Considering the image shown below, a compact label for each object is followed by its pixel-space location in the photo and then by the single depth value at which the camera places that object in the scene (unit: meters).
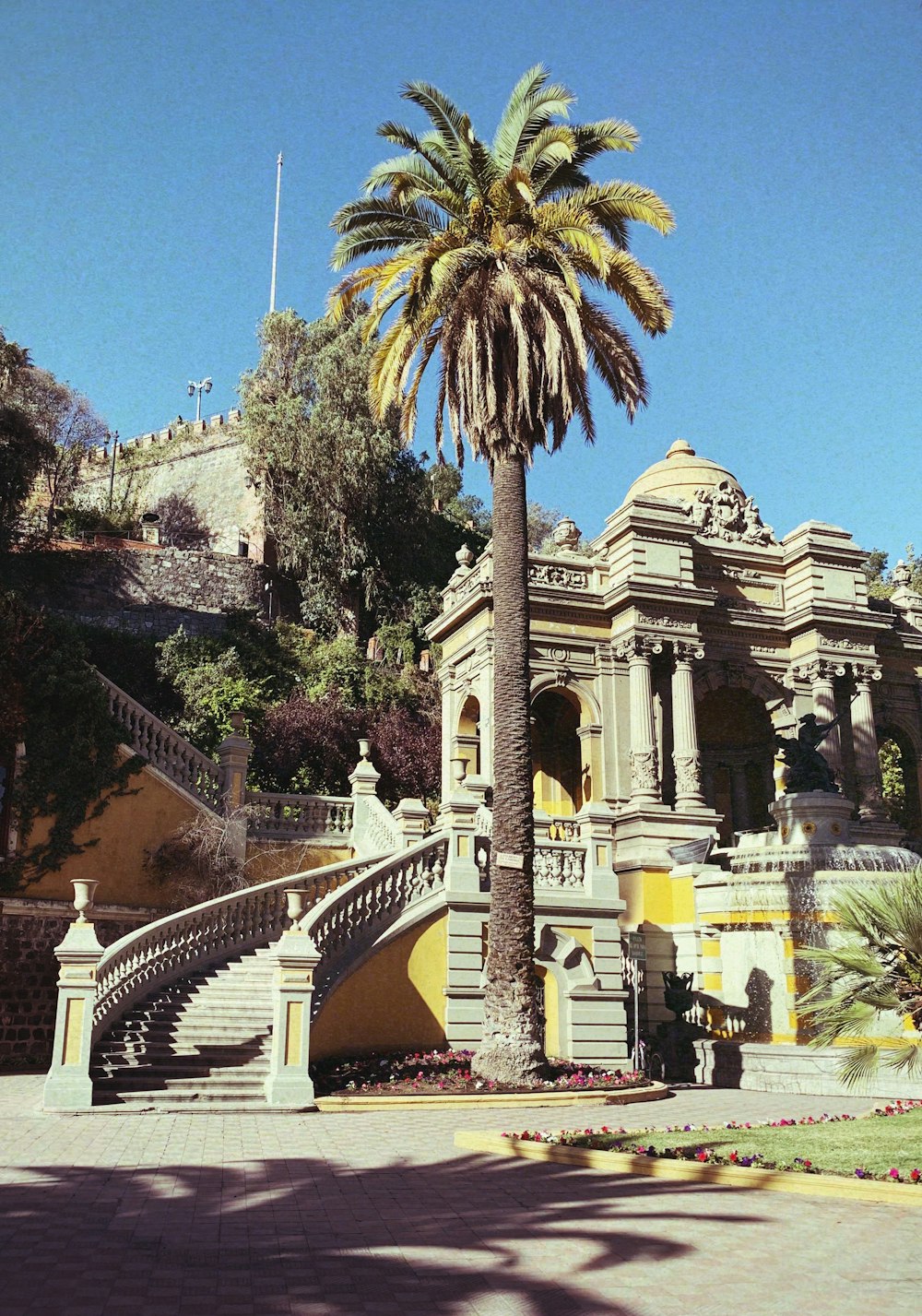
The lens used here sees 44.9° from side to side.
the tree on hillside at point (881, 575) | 47.81
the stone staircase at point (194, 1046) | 13.77
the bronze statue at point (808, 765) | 22.19
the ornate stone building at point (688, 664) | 26.55
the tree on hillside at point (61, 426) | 47.38
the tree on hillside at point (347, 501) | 40.03
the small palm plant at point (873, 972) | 9.14
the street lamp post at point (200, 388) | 71.19
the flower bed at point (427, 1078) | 14.40
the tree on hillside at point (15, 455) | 34.06
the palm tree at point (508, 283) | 16.38
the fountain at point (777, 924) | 18.53
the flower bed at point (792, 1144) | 8.91
